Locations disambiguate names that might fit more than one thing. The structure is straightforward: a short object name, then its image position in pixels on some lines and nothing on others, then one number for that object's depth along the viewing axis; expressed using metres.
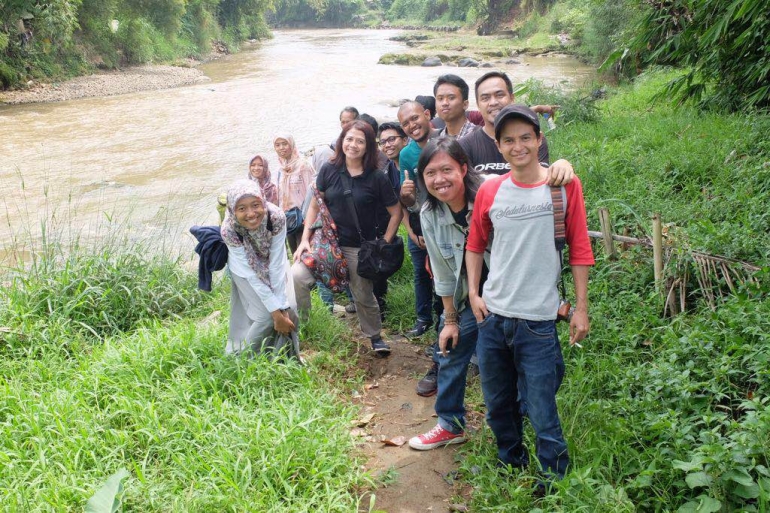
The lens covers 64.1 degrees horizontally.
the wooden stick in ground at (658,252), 3.68
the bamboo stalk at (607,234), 4.22
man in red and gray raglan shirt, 2.43
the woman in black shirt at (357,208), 4.11
